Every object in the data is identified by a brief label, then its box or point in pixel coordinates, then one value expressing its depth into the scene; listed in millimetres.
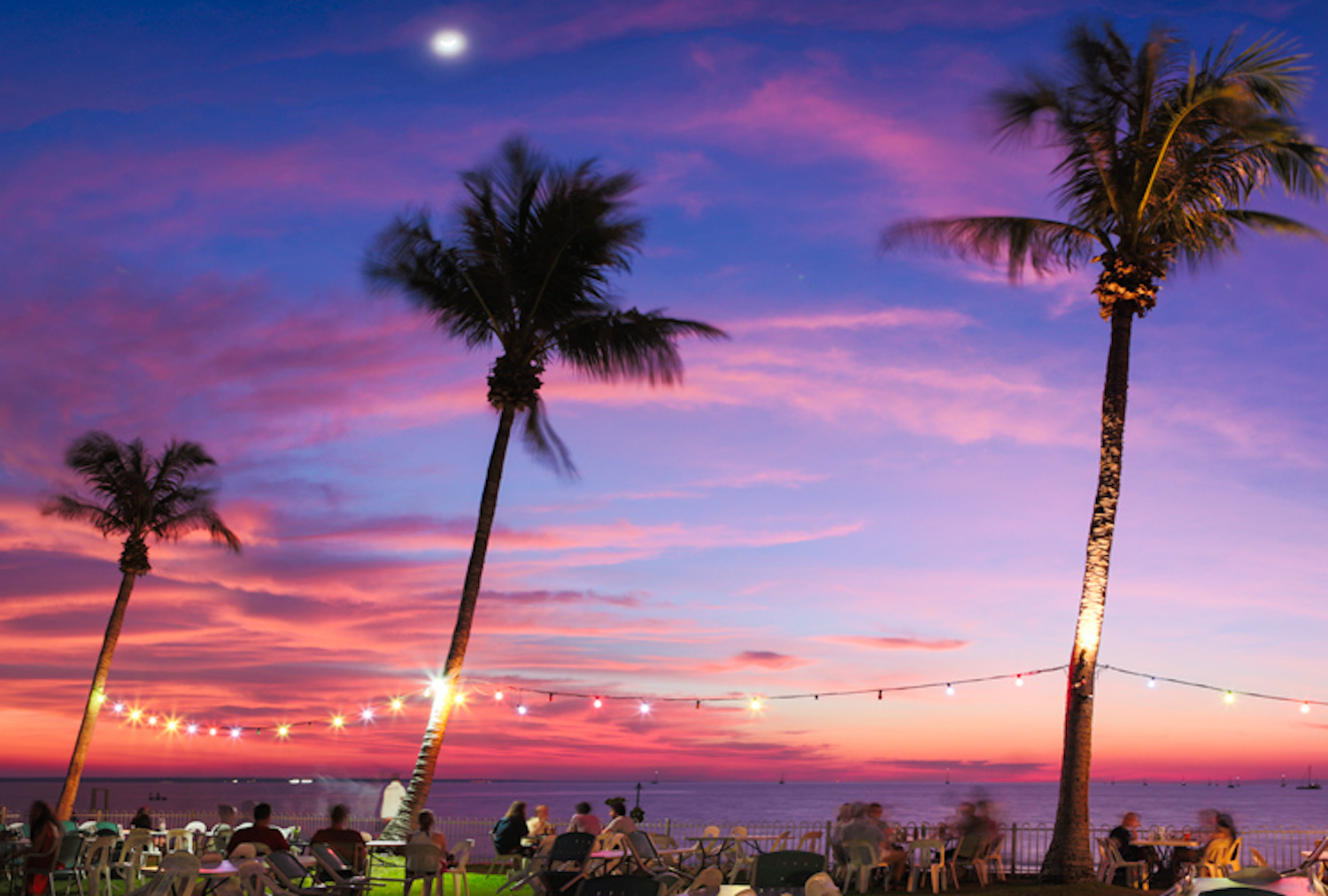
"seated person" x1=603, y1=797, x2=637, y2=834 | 15055
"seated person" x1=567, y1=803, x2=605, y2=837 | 16156
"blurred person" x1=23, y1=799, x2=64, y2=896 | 12820
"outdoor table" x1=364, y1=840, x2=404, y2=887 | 14462
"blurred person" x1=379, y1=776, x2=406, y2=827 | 20219
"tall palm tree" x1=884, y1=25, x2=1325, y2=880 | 16797
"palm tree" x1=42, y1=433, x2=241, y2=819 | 27500
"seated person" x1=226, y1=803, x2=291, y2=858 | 13188
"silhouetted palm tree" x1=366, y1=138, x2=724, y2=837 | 21016
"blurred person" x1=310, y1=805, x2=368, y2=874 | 13445
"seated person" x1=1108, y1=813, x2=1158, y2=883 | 17750
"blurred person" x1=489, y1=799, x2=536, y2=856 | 16906
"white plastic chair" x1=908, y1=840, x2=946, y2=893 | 15602
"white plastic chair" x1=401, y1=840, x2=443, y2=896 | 13078
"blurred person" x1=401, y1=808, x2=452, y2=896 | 13336
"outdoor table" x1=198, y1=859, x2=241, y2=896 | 10756
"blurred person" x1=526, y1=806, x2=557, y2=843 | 17791
